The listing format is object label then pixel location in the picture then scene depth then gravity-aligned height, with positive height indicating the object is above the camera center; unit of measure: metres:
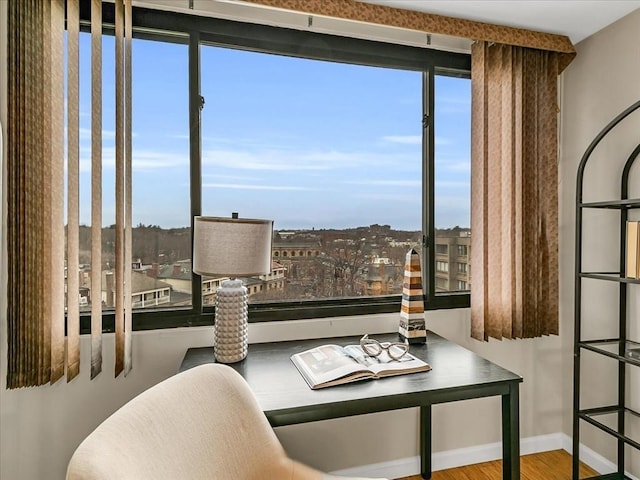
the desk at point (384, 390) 1.40 -0.55
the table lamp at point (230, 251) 1.59 -0.06
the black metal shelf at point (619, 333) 2.05 -0.49
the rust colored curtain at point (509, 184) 2.22 +0.29
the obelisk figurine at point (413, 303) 1.97 -0.32
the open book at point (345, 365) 1.55 -0.52
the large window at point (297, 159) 1.98 +0.40
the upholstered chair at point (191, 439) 0.96 -0.54
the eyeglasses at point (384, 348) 1.78 -0.49
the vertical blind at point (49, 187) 1.61 +0.19
